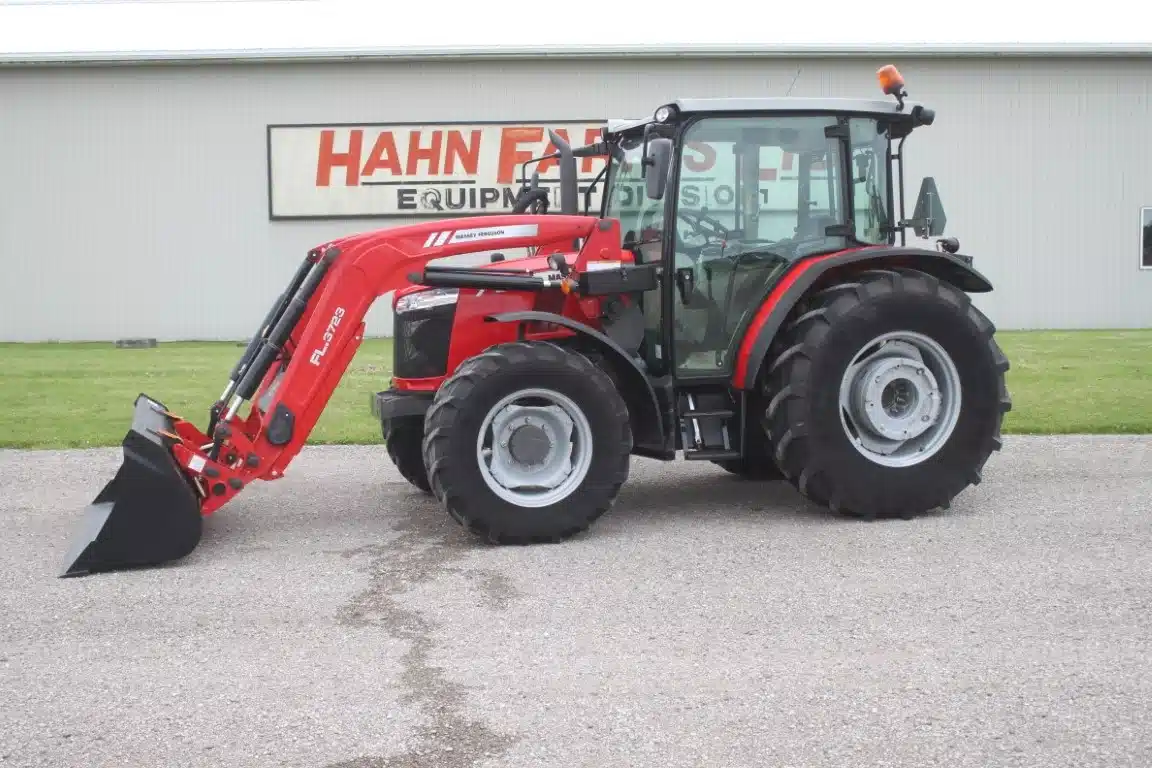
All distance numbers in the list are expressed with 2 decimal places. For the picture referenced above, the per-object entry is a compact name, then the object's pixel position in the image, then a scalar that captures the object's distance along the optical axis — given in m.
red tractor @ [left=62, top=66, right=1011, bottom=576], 7.06
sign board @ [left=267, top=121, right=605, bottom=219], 21.47
